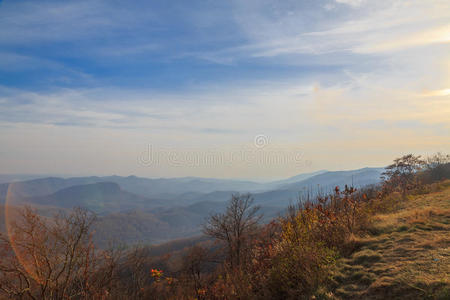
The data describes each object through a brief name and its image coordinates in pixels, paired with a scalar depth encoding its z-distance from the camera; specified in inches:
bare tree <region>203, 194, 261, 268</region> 1336.5
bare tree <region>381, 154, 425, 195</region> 828.5
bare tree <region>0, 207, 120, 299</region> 501.0
